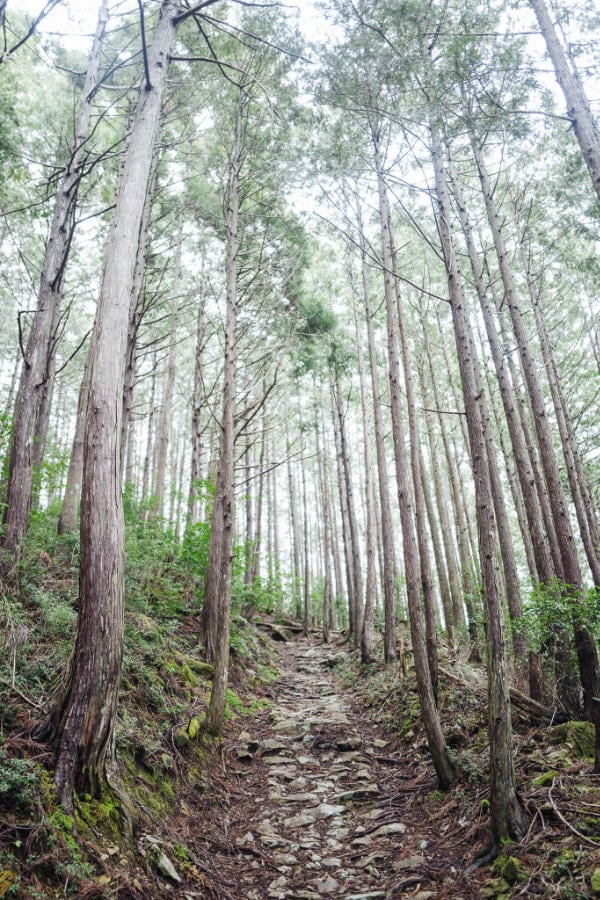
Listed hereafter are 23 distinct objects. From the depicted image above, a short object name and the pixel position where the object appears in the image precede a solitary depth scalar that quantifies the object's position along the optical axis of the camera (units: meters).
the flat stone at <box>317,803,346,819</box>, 4.41
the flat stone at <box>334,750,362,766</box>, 5.56
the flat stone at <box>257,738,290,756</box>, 5.75
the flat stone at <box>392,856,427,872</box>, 3.41
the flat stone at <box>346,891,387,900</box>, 3.10
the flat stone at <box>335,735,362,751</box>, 5.88
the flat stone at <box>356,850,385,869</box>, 3.55
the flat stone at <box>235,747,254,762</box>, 5.44
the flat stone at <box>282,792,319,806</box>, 4.68
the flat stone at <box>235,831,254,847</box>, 3.82
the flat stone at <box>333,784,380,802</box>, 4.69
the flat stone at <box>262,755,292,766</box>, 5.52
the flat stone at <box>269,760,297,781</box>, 5.23
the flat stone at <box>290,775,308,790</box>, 5.02
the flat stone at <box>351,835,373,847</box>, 3.86
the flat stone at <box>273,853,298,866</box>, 3.61
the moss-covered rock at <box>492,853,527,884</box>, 2.83
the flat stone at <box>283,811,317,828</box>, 4.21
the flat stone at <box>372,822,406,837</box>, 3.97
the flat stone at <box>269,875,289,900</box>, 3.22
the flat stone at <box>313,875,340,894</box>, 3.26
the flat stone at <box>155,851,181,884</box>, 2.90
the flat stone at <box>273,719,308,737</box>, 6.43
